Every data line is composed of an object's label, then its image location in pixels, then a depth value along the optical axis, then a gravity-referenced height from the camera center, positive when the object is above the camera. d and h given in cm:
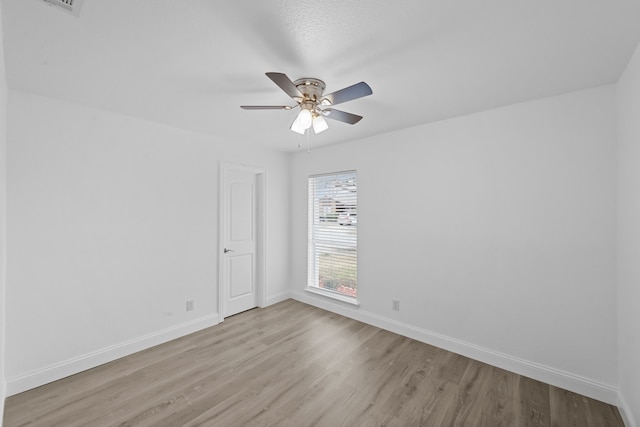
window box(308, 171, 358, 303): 386 -36
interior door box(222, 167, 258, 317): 379 -43
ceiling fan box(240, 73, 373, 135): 171 +80
